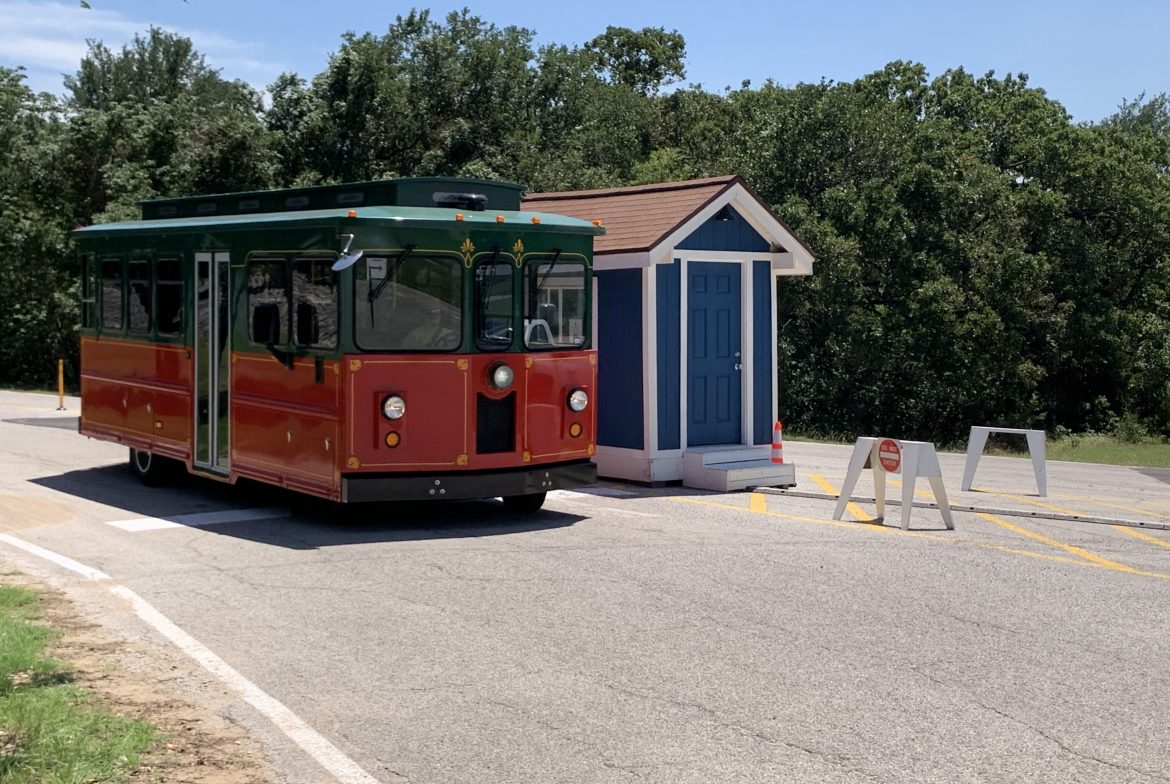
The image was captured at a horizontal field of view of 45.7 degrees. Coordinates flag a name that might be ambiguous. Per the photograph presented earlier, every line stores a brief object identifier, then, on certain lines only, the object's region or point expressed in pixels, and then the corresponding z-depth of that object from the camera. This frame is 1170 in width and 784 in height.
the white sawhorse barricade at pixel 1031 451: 15.40
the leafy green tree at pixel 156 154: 37.66
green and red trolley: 11.63
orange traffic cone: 15.48
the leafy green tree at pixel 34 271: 37.41
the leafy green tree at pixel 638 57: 70.44
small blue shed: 15.20
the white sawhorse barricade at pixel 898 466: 12.45
